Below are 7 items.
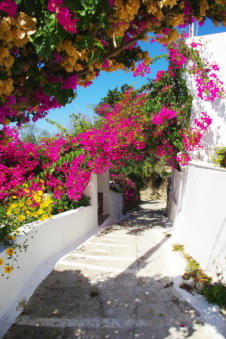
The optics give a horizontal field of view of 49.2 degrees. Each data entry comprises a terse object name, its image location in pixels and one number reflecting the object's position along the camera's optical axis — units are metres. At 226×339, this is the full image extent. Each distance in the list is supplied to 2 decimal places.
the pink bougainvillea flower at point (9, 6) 1.25
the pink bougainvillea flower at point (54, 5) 1.34
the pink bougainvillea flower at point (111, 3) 1.56
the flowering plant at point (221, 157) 5.30
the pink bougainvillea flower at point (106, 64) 1.91
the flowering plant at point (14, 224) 3.26
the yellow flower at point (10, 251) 3.13
